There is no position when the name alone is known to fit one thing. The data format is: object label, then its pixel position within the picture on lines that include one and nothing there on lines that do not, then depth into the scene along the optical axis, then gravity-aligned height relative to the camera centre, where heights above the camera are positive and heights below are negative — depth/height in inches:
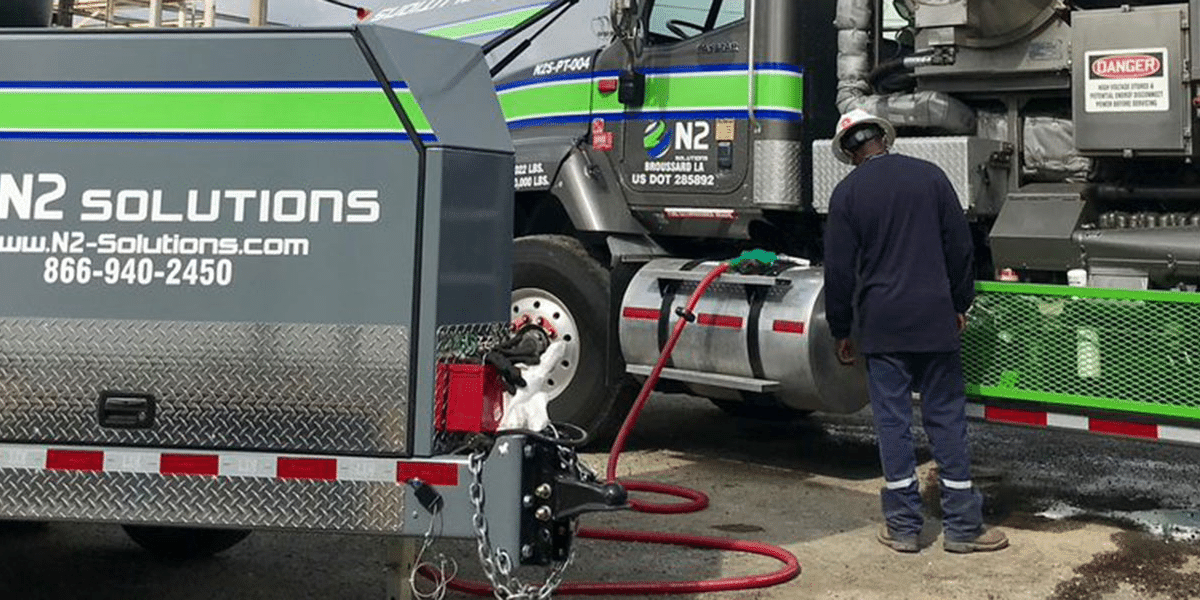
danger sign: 230.4 +51.0
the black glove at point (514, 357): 150.8 +0.7
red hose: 188.2 -28.2
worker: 218.4 +9.8
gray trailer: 143.3 +6.2
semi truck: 231.8 +39.4
